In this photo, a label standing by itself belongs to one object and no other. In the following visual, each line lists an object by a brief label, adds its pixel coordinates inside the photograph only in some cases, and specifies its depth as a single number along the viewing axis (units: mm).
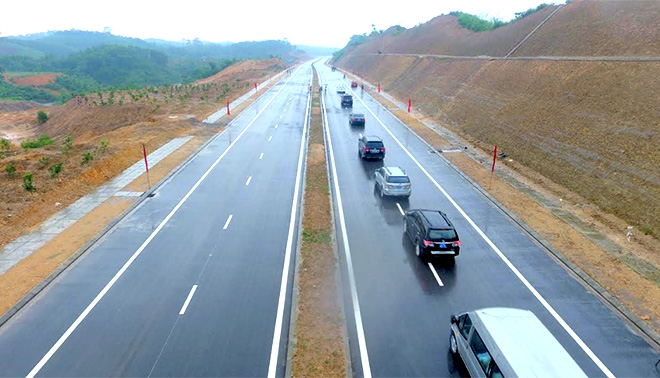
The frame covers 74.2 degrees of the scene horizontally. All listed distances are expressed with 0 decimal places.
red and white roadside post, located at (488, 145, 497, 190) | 25725
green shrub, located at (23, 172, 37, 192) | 22055
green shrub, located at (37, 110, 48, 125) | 58531
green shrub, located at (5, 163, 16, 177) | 24203
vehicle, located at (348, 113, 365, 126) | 42969
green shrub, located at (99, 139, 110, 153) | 29997
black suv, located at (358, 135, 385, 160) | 29922
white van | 8516
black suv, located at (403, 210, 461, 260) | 15977
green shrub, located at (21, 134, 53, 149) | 36781
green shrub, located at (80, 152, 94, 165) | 26922
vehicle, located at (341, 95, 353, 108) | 56250
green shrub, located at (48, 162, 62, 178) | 24491
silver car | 22531
